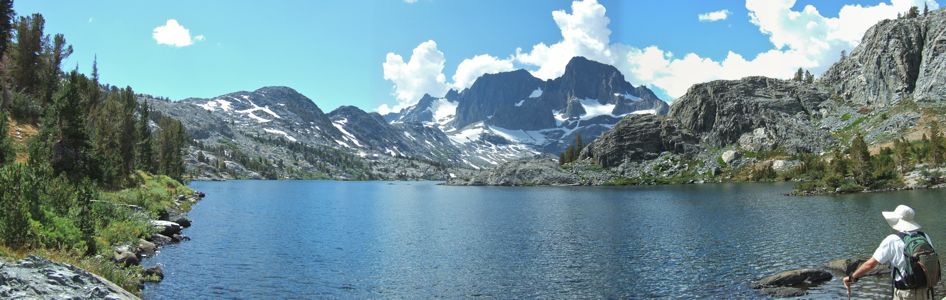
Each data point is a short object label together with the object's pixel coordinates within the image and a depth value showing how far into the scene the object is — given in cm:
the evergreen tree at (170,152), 15275
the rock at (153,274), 3878
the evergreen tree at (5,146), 4916
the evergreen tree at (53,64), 10106
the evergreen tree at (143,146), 12938
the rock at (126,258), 3975
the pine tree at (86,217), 3900
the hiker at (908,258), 1470
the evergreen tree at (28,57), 10269
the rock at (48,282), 1973
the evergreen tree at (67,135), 5888
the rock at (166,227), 5819
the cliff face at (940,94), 19738
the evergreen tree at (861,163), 12612
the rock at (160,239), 5419
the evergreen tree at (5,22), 9775
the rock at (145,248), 4763
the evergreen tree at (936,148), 13312
